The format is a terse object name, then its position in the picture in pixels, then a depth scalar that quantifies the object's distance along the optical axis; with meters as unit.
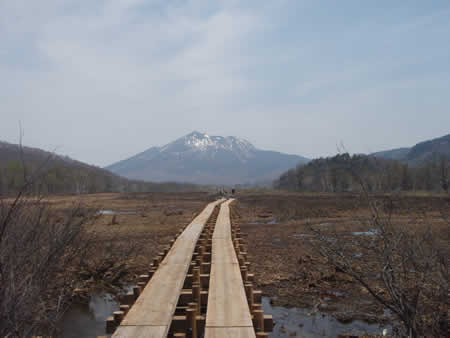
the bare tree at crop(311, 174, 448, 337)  4.87
